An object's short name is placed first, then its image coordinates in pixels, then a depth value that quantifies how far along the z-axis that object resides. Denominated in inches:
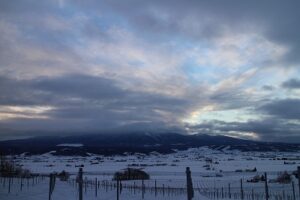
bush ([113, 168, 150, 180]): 1459.8
